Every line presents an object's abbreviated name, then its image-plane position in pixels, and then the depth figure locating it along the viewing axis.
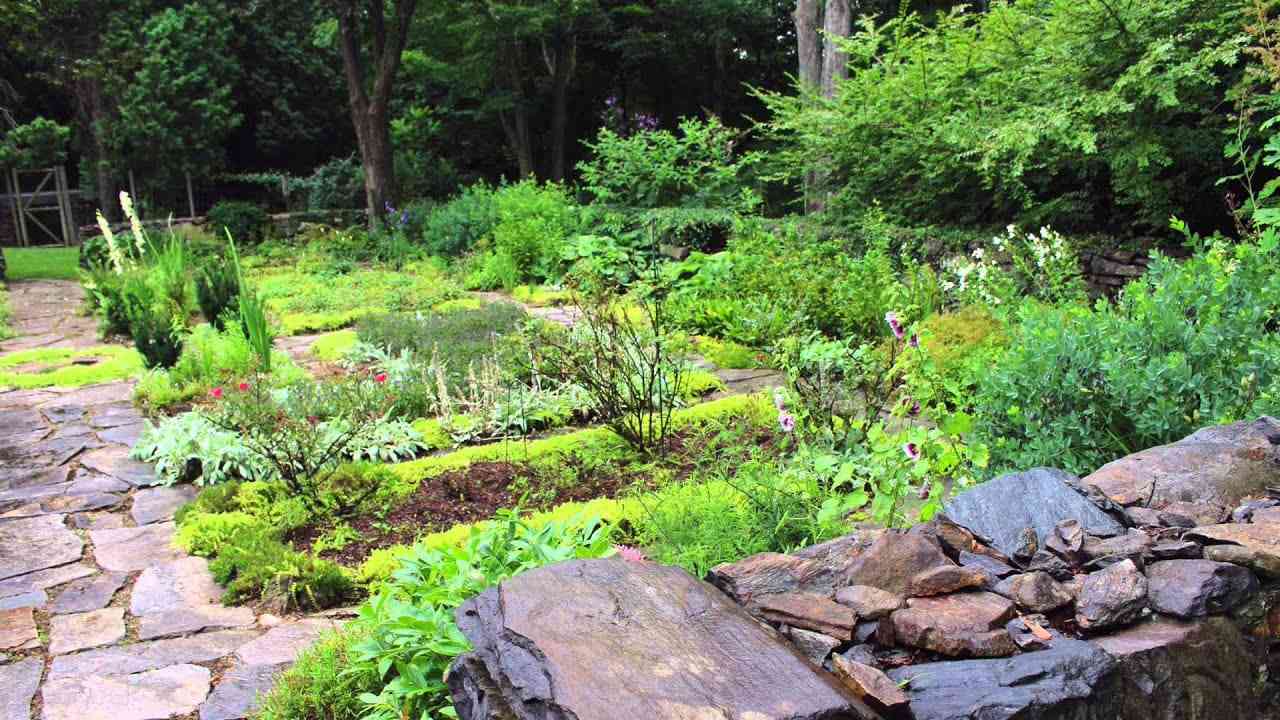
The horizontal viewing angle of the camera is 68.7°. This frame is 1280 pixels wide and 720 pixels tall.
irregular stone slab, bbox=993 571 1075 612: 1.96
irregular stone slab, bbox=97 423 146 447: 5.05
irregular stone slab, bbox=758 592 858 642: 1.90
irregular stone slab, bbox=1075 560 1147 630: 1.90
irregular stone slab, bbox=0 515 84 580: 3.54
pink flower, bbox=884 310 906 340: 3.17
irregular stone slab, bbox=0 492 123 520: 4.07
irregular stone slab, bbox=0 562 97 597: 3.33
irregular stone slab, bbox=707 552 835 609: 2.14
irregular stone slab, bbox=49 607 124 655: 2.92
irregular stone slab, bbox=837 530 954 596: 2.06
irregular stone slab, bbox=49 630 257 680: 2.77
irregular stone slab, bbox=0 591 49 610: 3.20
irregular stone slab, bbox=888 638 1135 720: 1.68
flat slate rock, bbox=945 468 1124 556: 2.31
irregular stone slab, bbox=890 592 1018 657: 1.82
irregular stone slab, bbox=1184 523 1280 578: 2.08
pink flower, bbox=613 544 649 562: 2.41
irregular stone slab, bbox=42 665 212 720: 2.52
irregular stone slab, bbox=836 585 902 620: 1.93
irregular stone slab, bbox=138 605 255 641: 3.00
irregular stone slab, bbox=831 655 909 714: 1.66
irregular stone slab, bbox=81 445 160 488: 4.45
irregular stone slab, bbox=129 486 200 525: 3.99
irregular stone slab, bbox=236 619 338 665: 2.81
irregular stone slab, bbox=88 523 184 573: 3.54
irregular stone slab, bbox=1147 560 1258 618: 1.95
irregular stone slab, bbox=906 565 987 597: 2.00
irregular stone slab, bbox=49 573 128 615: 3.18
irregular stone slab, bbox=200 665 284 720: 2.51
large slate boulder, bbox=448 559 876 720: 1.58
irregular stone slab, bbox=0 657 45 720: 2.53
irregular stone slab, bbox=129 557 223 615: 3.19
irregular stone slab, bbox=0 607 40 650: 2.94
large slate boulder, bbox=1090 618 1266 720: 1.81
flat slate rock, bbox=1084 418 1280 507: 2.61
